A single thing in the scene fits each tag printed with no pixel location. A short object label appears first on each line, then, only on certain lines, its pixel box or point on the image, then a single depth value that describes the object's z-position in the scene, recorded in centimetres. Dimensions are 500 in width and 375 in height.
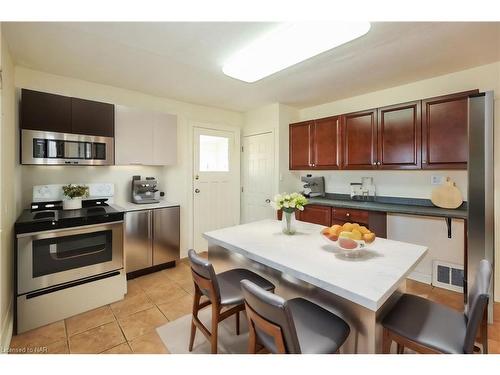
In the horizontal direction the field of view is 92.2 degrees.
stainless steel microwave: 227
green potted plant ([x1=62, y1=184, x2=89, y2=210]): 249
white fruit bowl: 136
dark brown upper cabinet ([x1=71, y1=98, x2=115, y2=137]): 253
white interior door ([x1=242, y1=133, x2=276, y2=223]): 385
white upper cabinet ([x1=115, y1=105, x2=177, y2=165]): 285
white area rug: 174
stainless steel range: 196
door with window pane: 379
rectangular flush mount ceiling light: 159
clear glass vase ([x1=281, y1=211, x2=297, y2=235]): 195
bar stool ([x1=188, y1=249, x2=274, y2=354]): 143
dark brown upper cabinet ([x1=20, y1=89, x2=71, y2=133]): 226
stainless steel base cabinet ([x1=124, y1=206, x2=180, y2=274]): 285
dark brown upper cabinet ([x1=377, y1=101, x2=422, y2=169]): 267
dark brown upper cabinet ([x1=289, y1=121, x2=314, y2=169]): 363
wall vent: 243
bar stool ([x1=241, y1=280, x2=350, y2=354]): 96
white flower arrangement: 187
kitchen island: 109
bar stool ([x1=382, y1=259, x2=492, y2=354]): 99
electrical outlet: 277
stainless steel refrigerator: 200
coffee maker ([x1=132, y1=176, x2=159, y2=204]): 310
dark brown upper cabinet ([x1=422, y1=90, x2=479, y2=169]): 238
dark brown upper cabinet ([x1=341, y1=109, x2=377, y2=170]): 300
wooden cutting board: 258
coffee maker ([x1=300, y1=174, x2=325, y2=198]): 374
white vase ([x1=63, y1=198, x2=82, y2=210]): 248
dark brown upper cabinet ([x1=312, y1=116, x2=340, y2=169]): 335
